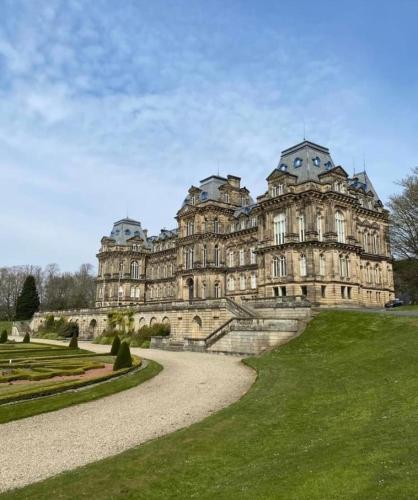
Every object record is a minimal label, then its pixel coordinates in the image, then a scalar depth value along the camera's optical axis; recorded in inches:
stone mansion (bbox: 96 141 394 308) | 1979.6
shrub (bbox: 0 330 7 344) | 2134.8
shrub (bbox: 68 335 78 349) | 1701.5
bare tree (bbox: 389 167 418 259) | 1959.9
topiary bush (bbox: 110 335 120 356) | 1556.3
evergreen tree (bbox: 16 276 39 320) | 4015.8
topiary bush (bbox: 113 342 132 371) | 1072.8
